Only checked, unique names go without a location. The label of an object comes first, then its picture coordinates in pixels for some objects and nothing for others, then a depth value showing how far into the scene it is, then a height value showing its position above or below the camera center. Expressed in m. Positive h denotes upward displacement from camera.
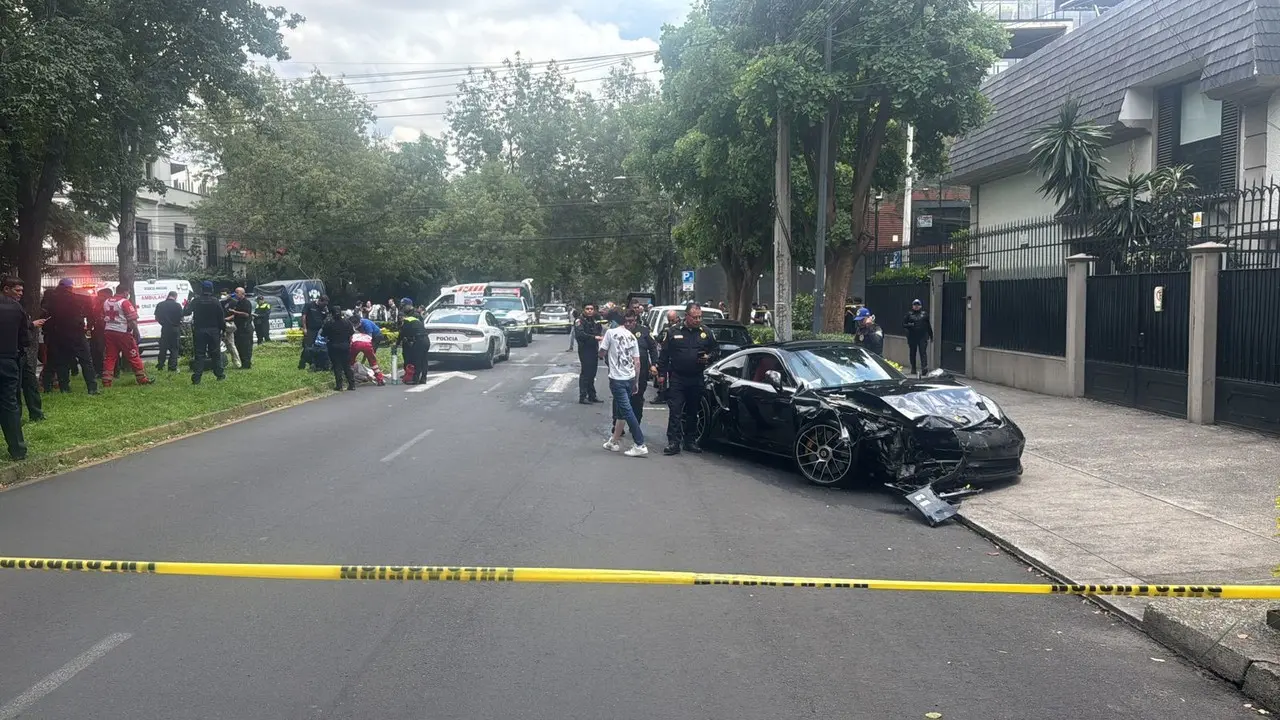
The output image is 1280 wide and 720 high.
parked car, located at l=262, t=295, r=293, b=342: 35.38 -0.51
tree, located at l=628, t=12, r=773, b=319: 21.08 +3.67
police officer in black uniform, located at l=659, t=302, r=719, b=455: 11.83 -0.78
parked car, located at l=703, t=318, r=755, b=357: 18.12 -0.62
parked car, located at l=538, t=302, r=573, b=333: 49.19 -0.89
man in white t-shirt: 11.87 -0.90
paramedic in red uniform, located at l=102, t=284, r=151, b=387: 16.64 -0.46
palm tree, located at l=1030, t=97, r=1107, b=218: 18.73 +2.59
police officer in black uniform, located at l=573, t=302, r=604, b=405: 17.41 -0.84
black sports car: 9.32 -1.24
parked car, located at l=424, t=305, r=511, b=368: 23.58 -0.78
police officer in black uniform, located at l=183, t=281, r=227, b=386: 17.45 -0.35
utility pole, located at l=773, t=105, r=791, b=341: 20.28 +1.14
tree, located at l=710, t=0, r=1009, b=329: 18.42 +4.46
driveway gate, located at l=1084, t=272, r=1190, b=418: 13.49 -0.63
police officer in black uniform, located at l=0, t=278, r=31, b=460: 9.77 -0.60
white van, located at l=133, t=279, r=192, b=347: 29.34 +0.21
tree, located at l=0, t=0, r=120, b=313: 12.34 +2.56
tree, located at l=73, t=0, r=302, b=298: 15.10 +3.90
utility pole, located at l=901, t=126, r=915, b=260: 26.59 +3.19
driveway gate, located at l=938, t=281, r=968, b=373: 21.06 -0.57
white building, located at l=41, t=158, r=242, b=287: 44.12 +2.99
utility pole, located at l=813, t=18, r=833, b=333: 19.16 +1.50
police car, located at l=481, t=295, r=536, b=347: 35.84 -0.46
